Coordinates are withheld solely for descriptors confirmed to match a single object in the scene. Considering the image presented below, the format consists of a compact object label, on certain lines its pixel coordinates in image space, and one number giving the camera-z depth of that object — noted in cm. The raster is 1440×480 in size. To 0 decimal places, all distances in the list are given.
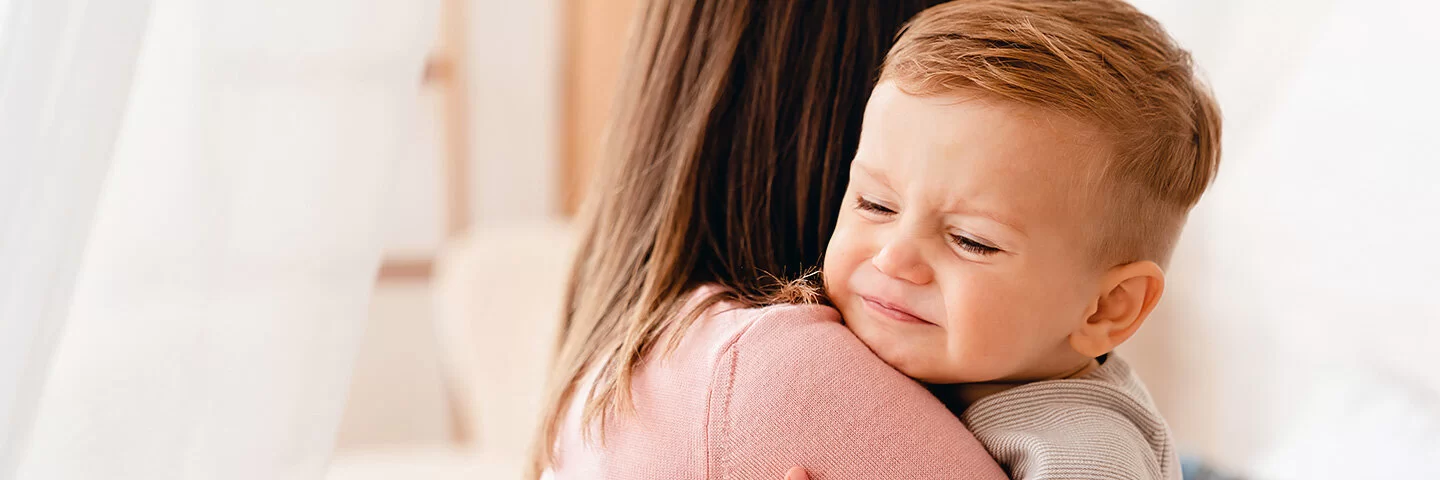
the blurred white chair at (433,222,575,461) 217
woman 65
